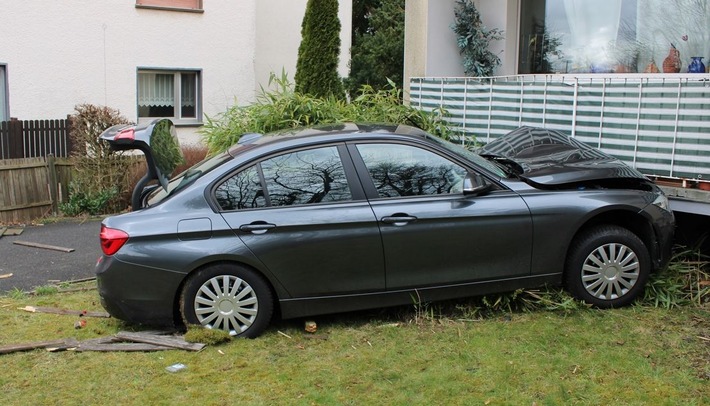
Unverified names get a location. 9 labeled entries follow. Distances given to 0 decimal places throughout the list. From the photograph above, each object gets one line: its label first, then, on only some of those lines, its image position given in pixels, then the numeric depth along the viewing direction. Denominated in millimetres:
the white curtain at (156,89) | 15703
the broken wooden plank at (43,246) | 9461
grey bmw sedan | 5617
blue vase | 8602
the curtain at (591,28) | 9484
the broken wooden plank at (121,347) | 5527
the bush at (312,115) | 9492
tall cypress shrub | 12188
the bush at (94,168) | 12297
